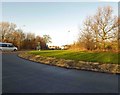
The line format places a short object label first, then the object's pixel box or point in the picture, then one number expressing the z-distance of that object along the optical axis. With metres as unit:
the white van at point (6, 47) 22.48
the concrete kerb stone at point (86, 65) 6.76
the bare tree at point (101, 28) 18.73
